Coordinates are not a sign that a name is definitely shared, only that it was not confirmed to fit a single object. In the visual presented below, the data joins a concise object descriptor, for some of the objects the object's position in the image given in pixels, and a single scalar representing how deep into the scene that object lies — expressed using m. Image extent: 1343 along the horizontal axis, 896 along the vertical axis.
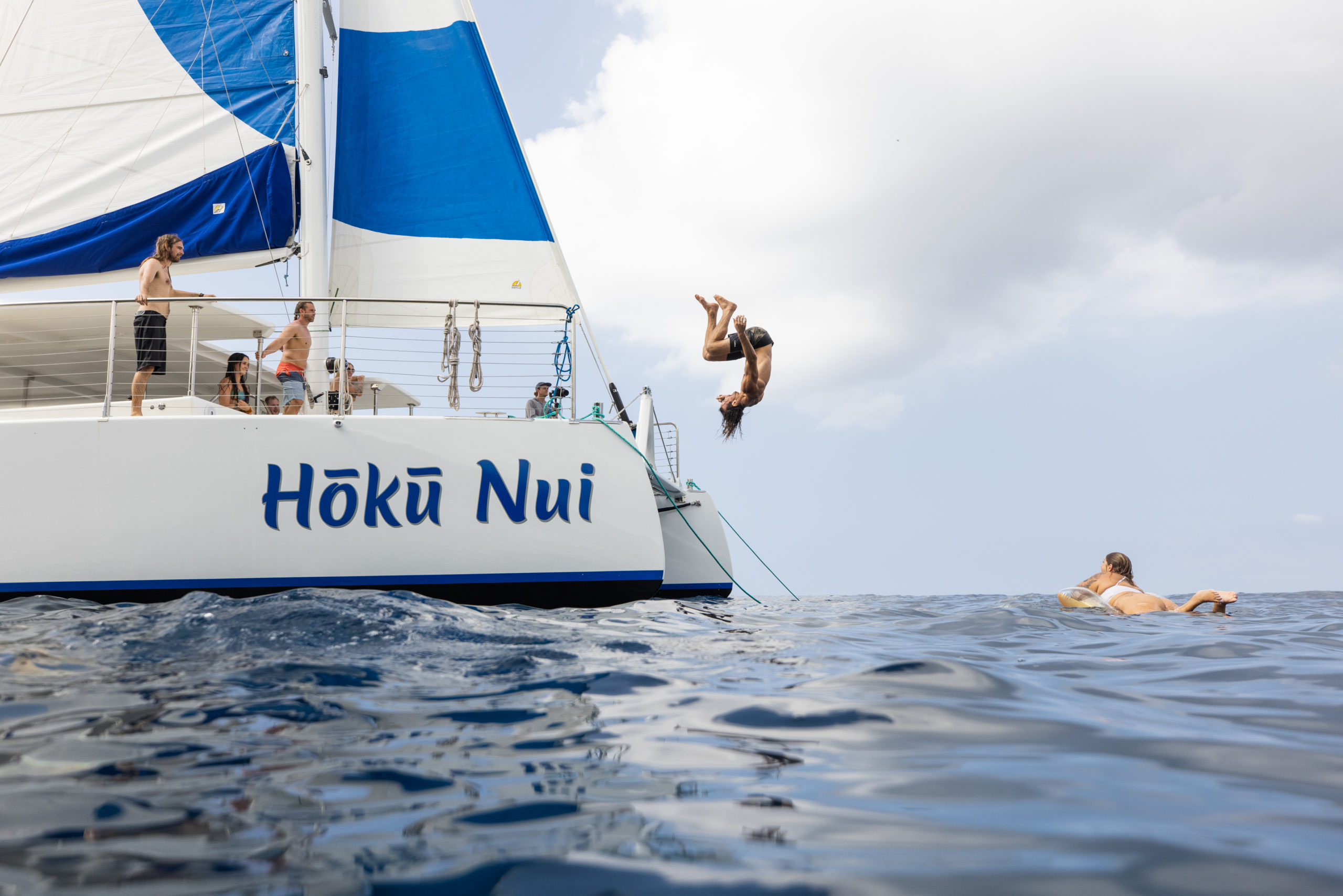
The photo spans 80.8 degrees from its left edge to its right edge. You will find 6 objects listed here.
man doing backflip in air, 6.09
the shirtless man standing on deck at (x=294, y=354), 5.80
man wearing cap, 6.38
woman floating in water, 5.72
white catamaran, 5.09
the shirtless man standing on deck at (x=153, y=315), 5.39
